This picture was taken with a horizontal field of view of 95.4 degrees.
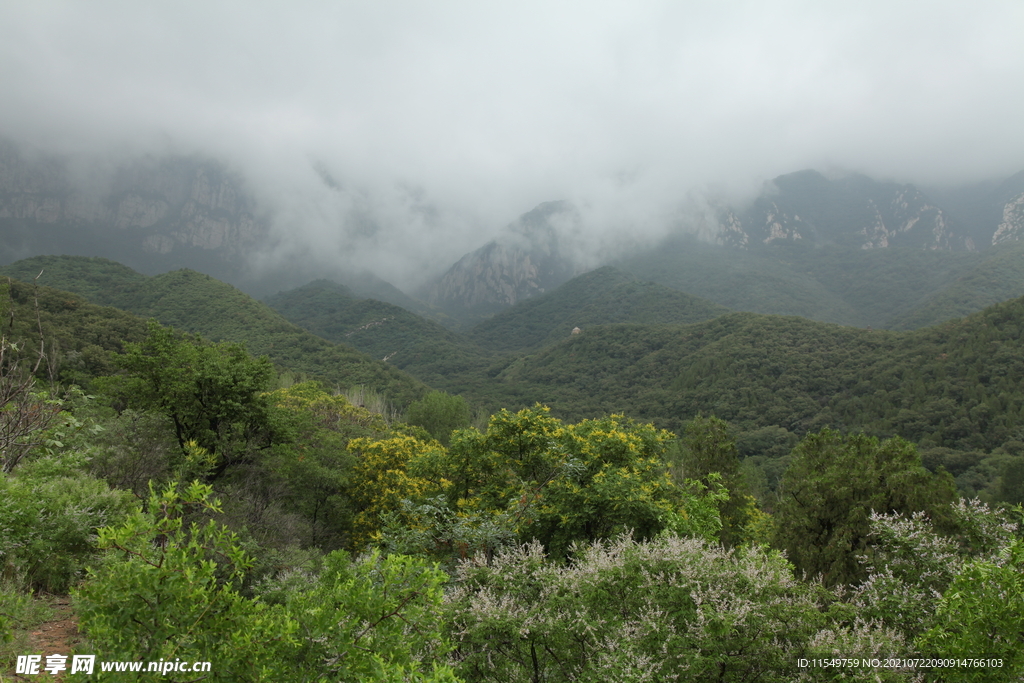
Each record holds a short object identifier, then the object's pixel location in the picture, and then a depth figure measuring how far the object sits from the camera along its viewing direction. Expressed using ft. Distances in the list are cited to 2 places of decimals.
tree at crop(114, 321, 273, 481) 55.11
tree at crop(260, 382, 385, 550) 62.23
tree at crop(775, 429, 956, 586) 44.83
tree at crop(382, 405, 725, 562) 35.70
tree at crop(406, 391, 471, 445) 191.70
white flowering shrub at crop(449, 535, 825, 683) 18.75
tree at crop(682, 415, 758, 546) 86.12
